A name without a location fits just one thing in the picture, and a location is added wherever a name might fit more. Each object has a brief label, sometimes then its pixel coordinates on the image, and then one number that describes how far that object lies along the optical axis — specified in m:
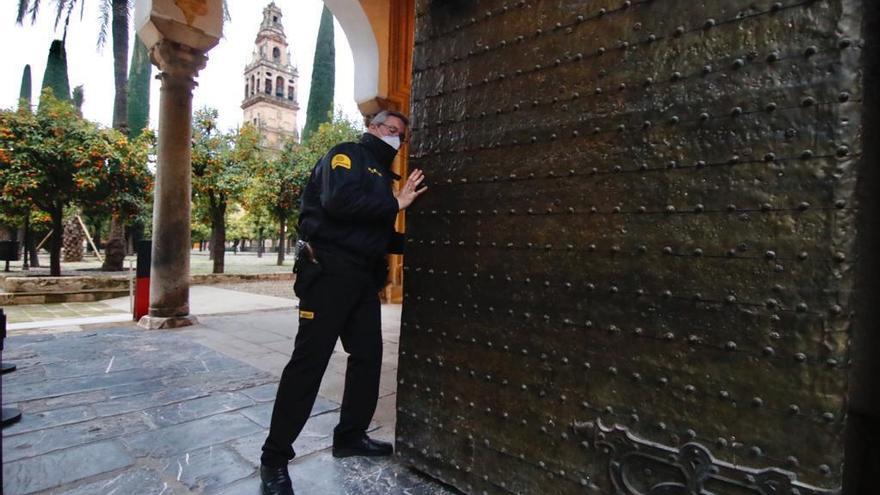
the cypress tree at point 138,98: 22.77
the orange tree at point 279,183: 16.55
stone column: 5.66
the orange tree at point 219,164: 14.62
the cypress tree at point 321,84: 26.58
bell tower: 63.31
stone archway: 7.20
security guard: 2.02
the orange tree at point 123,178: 11.37
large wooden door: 1.25
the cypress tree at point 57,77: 24.13
